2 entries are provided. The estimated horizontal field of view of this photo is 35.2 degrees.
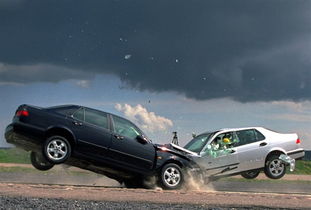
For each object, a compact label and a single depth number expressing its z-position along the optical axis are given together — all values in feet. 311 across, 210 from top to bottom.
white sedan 43.39
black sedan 35.73
